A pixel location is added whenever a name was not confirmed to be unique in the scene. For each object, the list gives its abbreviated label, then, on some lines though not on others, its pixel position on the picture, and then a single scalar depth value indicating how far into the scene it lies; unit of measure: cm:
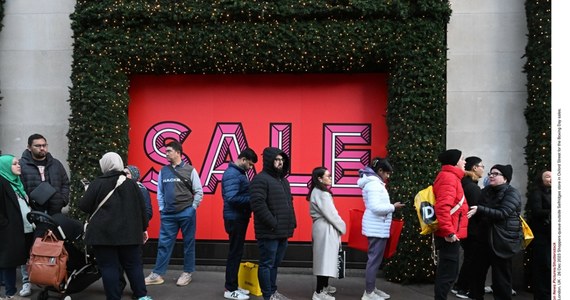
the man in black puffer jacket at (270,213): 682
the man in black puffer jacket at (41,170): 783
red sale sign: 948
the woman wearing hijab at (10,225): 675
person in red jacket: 637
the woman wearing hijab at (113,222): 621
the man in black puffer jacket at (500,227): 670
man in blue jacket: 734
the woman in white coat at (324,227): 726
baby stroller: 676
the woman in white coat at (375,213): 732
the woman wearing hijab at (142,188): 758
